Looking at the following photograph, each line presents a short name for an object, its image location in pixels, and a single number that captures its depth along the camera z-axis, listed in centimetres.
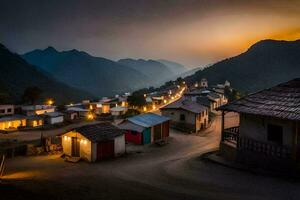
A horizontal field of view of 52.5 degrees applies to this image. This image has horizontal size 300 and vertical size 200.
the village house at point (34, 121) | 7400
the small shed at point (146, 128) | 4181
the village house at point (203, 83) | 15030
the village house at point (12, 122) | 6949
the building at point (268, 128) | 1912
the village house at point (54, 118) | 7444
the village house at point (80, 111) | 8556
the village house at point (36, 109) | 8394
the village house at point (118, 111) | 8606
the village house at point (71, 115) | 8132
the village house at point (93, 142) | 3136
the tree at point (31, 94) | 11000
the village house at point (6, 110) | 8176
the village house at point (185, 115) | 5568
